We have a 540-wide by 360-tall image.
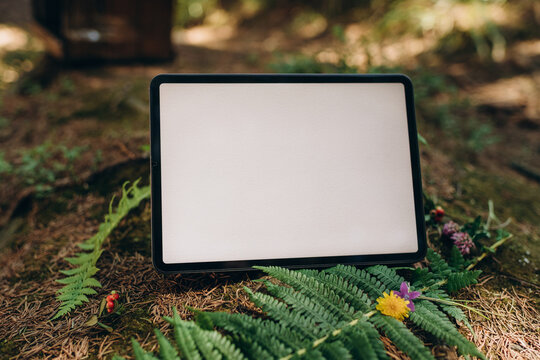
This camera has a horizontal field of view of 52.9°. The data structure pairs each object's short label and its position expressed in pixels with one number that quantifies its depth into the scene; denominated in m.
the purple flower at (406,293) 0.43
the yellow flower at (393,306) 0.42
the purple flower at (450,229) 0.50
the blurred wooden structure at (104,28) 0.93
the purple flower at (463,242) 0.49
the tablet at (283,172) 0.46
